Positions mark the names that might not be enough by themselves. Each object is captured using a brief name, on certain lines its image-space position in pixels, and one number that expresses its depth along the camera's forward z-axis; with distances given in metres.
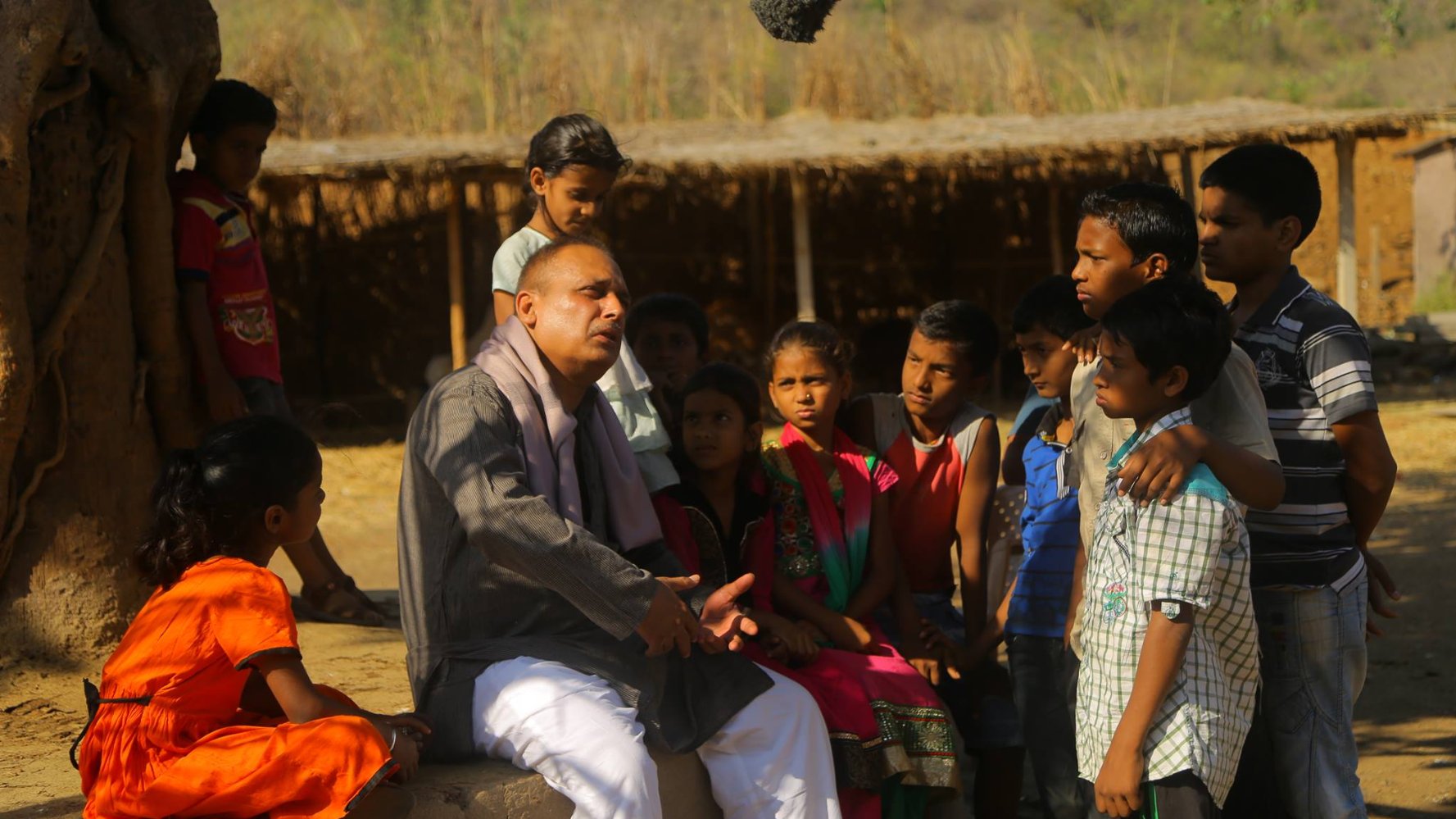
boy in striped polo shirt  3.09
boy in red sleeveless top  3.89
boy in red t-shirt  4.61
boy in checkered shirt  2.80
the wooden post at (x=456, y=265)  12.72
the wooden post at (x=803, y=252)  13.34
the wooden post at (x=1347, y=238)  13.58
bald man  2.94
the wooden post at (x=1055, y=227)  14.62
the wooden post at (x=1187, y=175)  13.54
